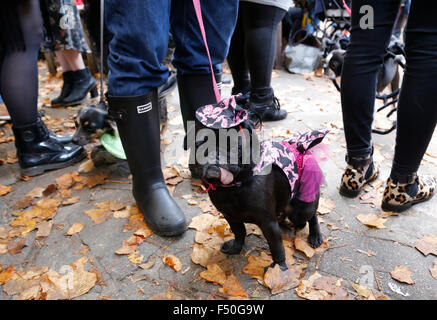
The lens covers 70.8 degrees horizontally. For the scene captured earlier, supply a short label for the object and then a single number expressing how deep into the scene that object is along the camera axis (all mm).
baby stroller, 2092
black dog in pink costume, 996
